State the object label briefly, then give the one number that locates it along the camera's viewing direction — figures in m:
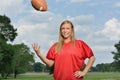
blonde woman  5.47
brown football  5.71
